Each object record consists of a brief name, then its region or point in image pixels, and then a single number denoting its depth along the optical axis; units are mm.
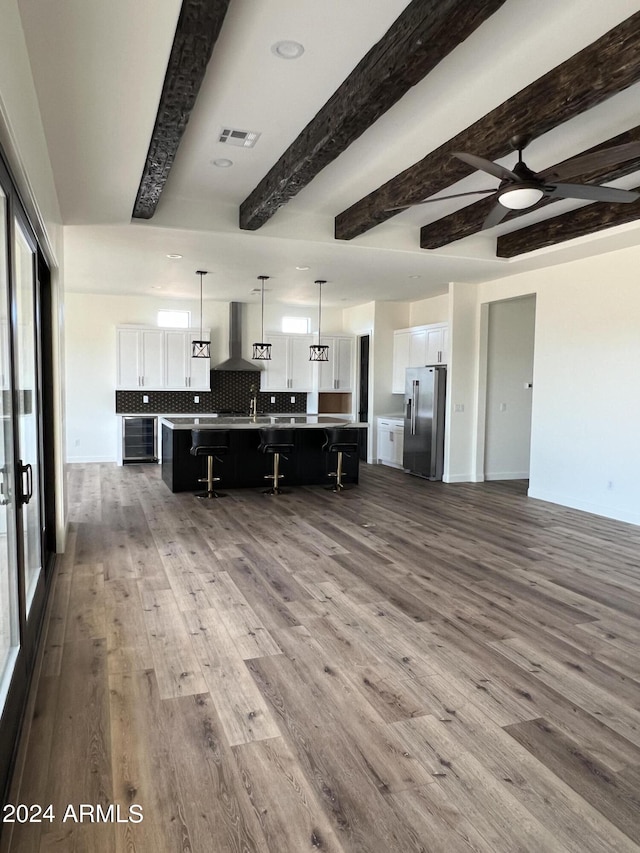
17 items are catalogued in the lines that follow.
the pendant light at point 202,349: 8164
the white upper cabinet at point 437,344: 8633
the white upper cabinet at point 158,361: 9594
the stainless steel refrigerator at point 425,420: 8359
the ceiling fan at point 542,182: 3125
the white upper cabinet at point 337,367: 10711
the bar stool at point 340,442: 7445
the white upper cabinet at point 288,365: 10562
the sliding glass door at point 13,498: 2221
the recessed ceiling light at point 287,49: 2945
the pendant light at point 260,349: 8398
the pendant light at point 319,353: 8889
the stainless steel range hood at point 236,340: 10352
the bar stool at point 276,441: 7102
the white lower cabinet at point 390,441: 9547
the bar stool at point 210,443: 6828
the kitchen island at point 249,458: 7266
